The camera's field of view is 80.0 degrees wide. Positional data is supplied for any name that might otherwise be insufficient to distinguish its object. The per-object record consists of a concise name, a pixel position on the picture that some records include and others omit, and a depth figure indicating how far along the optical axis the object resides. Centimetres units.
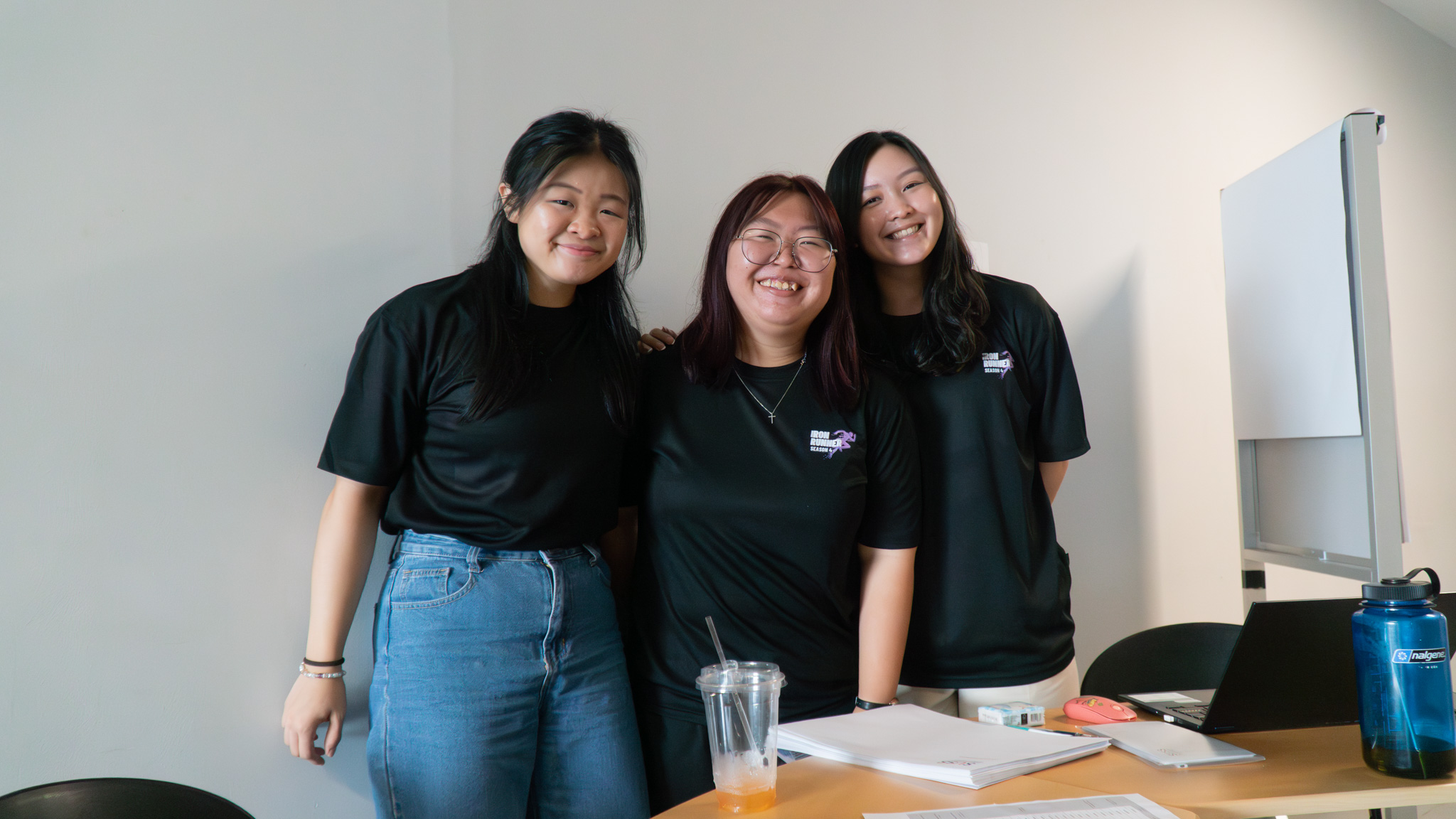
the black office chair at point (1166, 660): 205
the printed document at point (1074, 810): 101
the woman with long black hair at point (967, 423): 181
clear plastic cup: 108
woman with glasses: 164
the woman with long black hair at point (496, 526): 144
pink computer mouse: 141
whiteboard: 210
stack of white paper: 115
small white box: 138
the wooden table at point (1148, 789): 108
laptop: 123
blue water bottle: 111
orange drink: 107
